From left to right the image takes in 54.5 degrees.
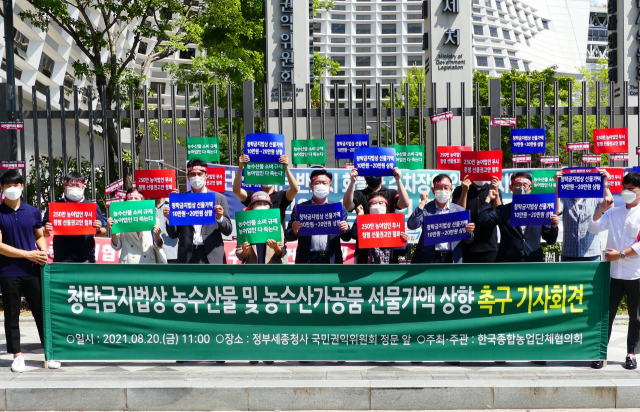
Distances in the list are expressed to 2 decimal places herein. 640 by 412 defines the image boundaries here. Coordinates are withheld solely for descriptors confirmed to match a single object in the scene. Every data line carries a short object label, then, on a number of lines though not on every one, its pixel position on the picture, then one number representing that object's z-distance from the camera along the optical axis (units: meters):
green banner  5.63
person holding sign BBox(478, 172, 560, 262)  6.24
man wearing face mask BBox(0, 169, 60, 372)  5.89
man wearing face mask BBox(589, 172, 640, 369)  5.73
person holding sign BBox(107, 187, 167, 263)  6.70
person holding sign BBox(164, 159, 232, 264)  6.30
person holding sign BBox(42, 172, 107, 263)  6.38
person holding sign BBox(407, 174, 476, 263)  6.16
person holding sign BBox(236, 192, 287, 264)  6.12
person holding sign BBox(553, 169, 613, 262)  6.53
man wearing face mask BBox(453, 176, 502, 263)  6.32
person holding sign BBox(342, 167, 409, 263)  6.36
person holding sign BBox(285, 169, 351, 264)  6.19
